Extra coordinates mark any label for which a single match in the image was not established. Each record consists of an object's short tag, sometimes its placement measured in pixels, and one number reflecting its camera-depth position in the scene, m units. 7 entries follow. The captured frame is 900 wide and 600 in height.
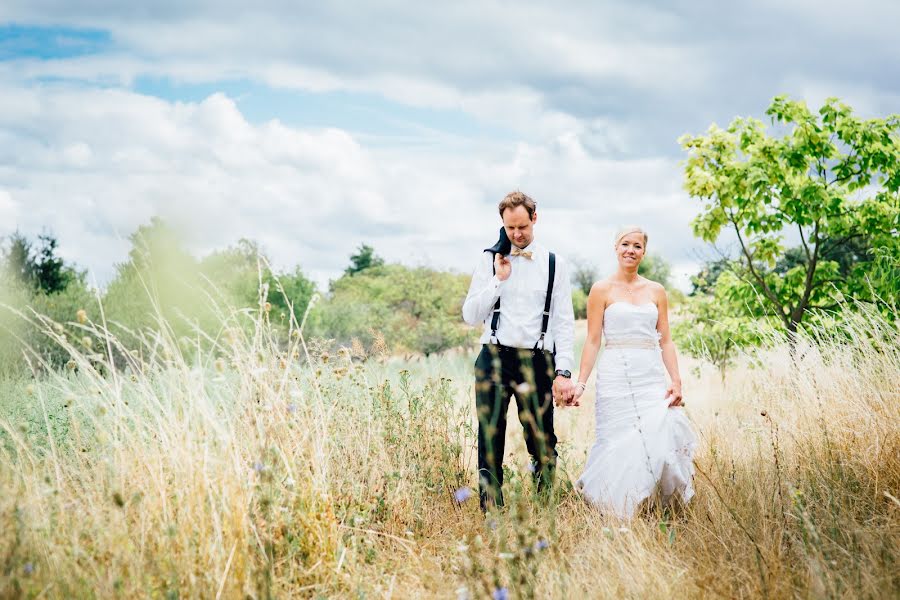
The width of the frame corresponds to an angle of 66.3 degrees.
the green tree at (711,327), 10.67
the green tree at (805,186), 8.68
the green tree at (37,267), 14.62
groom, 4.64
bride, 4.53
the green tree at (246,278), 15.22
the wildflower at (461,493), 3.51
